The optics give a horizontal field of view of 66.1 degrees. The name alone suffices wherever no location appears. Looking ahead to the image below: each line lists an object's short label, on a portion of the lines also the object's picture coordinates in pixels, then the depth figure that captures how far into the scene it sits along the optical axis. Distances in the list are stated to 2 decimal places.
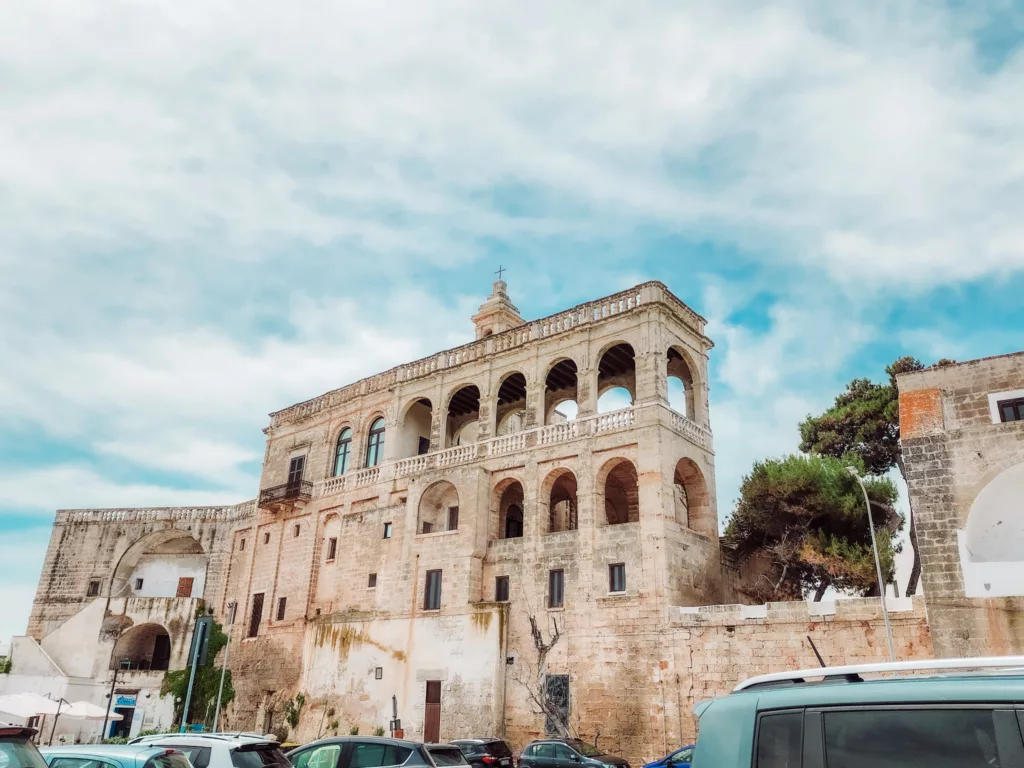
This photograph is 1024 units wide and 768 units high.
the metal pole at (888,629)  18.44
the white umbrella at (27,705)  22.79
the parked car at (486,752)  16.63
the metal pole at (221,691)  31.39
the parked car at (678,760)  15.32
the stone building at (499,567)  22.81
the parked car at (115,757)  7.31
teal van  3.41
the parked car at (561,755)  17.61
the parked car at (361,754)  10.86
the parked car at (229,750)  9.27
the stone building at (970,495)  16.72
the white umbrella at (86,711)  26.78
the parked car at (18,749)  5.84
